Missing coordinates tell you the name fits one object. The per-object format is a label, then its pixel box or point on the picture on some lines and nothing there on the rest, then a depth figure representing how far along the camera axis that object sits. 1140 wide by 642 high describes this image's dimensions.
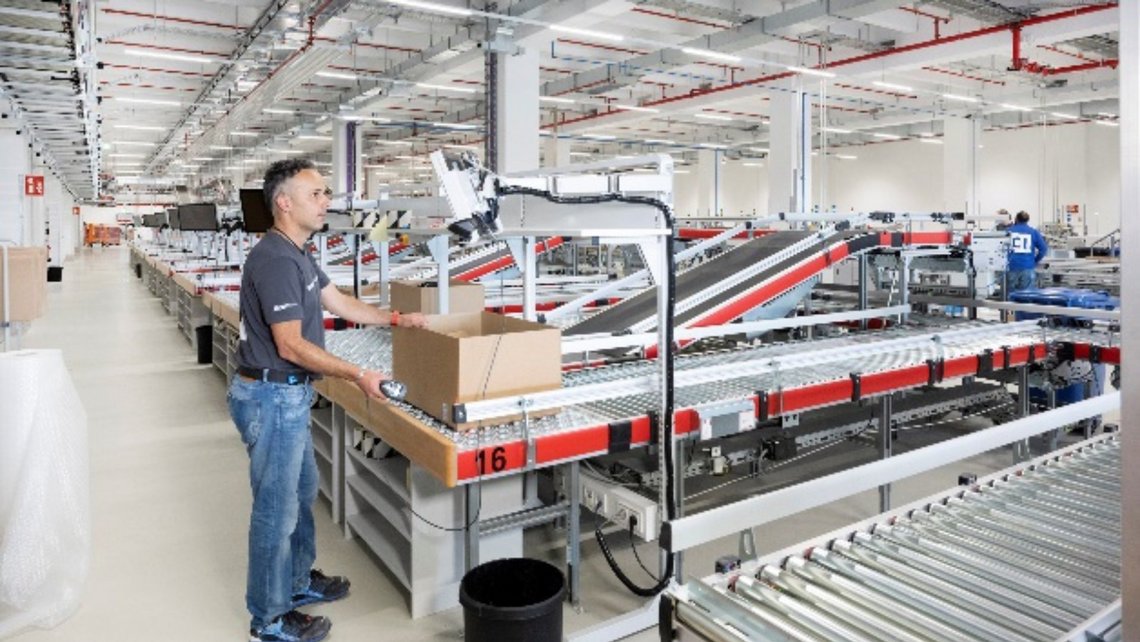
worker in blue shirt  5.43
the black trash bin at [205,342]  8.43
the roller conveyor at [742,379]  2.63
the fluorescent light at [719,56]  9.45
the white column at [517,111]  10.28
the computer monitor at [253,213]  4.89
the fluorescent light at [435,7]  7.04
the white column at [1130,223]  0.84
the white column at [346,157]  15.12
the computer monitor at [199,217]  8.04
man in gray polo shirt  2.61
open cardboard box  2.57
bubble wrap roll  2.96
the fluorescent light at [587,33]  8.15
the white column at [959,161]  16.06
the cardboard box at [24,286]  5.68
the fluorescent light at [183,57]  8.80
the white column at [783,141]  12.66
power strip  2.55
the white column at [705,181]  22.16
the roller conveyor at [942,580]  1.34
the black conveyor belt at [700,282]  4.27
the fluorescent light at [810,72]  9.88
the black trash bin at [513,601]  2.38
